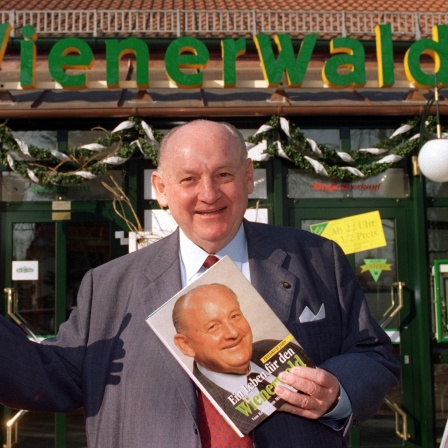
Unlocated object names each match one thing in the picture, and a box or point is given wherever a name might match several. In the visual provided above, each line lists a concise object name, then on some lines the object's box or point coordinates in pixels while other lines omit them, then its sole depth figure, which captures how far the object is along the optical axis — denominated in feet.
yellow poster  22.17
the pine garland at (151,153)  21.67
